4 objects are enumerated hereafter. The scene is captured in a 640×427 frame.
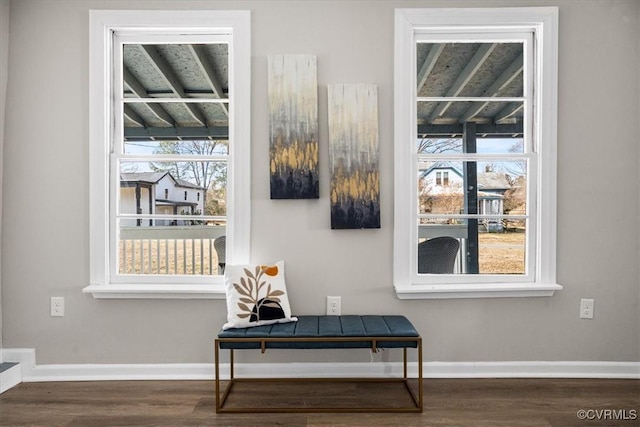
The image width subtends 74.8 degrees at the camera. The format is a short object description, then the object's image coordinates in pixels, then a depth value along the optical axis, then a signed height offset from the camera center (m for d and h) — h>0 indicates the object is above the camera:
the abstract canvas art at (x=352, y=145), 2.58 +0.40
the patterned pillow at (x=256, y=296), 2.39 -0.50
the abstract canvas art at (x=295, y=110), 2.57 +0.62
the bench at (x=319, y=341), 2.21 -0.69
